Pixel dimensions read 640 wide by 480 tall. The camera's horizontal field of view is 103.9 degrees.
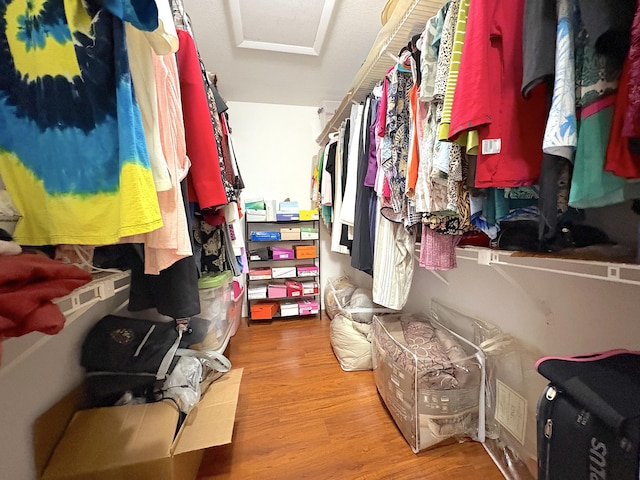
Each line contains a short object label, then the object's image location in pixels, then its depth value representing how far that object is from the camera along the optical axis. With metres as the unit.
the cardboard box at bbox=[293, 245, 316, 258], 2.36
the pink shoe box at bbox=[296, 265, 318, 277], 2.37
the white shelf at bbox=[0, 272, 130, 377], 0.47
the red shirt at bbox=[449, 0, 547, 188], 0.56
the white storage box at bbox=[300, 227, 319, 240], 2.34
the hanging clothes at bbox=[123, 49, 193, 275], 0.53
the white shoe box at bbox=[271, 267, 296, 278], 2.31
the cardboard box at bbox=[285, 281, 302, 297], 2.34
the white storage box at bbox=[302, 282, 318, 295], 2.37
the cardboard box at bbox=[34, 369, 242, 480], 0.73
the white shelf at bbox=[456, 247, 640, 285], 0.46
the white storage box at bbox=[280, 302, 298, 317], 2.33
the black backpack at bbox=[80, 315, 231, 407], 0.94
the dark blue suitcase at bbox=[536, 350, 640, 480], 0.40
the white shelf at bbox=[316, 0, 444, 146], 0.91
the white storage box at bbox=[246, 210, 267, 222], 2.25
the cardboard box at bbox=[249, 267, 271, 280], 2.28
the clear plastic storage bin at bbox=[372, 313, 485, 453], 1.00
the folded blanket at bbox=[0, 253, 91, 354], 0.31
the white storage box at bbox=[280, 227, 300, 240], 2.32
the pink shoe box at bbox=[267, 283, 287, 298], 2.31
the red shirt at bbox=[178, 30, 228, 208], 0.78
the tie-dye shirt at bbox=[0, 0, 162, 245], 0.45
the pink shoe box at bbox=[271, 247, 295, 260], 2.31
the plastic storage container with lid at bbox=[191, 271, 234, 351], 1.23
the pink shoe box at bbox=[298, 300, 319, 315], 2.37
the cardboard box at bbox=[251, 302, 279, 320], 2.28
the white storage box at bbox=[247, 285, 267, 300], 2.27
